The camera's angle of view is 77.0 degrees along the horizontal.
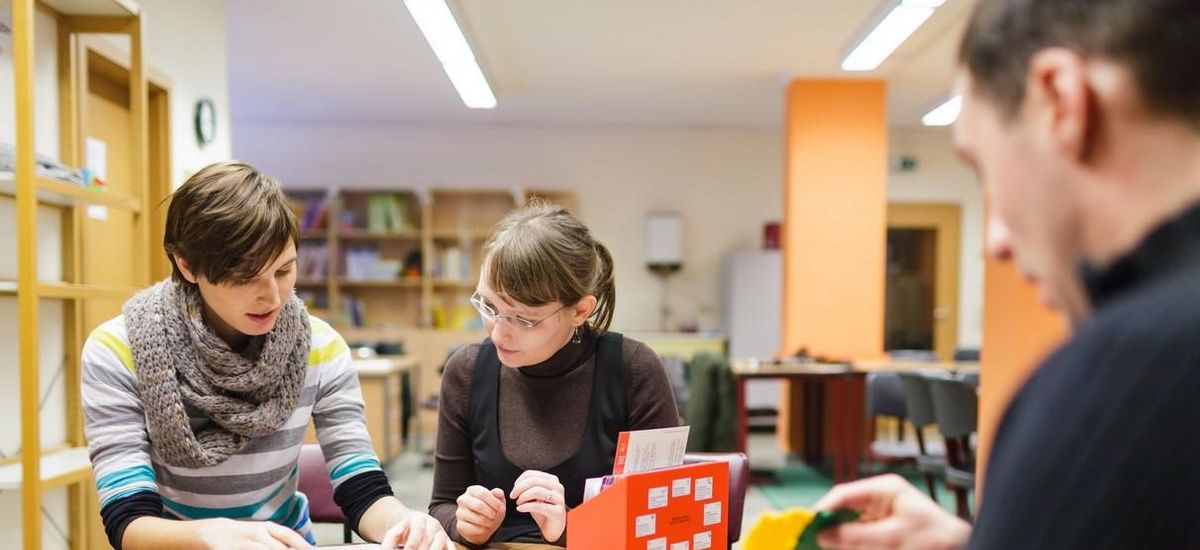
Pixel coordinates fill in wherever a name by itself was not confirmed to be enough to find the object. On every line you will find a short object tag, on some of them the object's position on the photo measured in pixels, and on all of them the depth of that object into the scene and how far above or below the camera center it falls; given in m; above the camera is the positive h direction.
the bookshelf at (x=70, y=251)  1.99 +0.00
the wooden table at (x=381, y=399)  4.97 -1.00
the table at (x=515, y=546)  1.33 -0.53
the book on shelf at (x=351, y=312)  7.67 -0.61
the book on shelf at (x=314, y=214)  7.61 +0.38
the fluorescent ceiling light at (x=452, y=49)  3.86 +1.23
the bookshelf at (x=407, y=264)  7.54 -0.12
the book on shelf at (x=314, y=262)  7.61 -0.10
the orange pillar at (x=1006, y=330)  2.40 -0.25
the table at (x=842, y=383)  5.12 -0.91
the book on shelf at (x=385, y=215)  7.66 +0.37
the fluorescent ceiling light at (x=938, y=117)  6.17 +1.18
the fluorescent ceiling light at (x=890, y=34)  3.88 +1.26
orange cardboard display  1.02 -0.37
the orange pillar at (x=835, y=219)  5.97 +0.27
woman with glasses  1.49 -0.27
